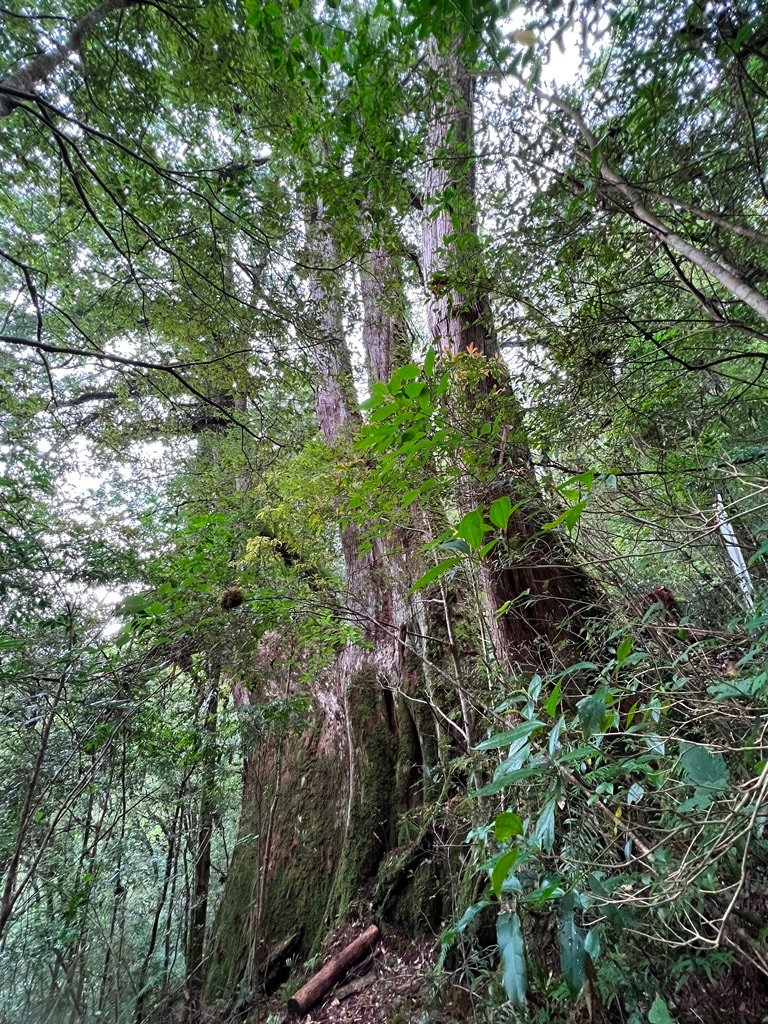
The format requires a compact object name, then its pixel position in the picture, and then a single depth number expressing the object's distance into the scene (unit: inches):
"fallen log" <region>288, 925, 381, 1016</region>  93.6
